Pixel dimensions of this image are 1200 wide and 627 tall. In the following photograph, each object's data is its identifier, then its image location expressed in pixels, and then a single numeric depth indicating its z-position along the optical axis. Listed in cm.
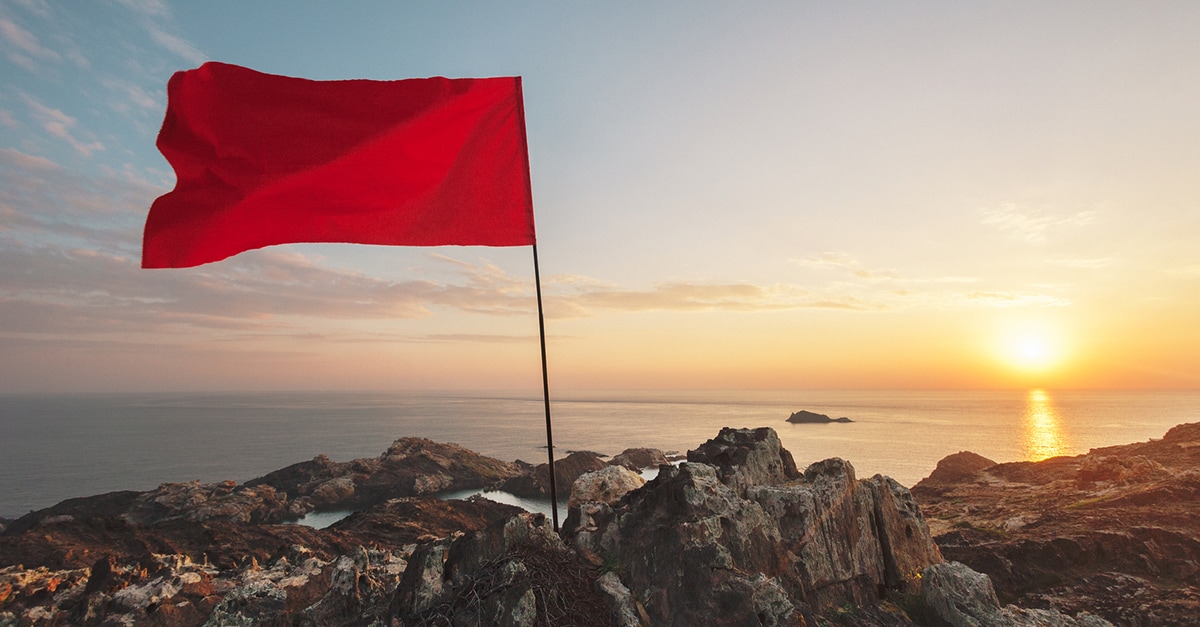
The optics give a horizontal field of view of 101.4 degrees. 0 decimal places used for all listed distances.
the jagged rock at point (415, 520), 3303
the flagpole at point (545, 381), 850
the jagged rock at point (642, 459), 5962
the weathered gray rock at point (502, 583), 757
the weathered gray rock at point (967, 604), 1003
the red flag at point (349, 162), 912
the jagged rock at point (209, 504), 4231
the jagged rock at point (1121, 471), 3078
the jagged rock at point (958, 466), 5319
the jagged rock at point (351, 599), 889
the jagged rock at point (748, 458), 1417
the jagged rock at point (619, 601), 807
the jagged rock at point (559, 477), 5394
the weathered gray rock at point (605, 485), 1364
